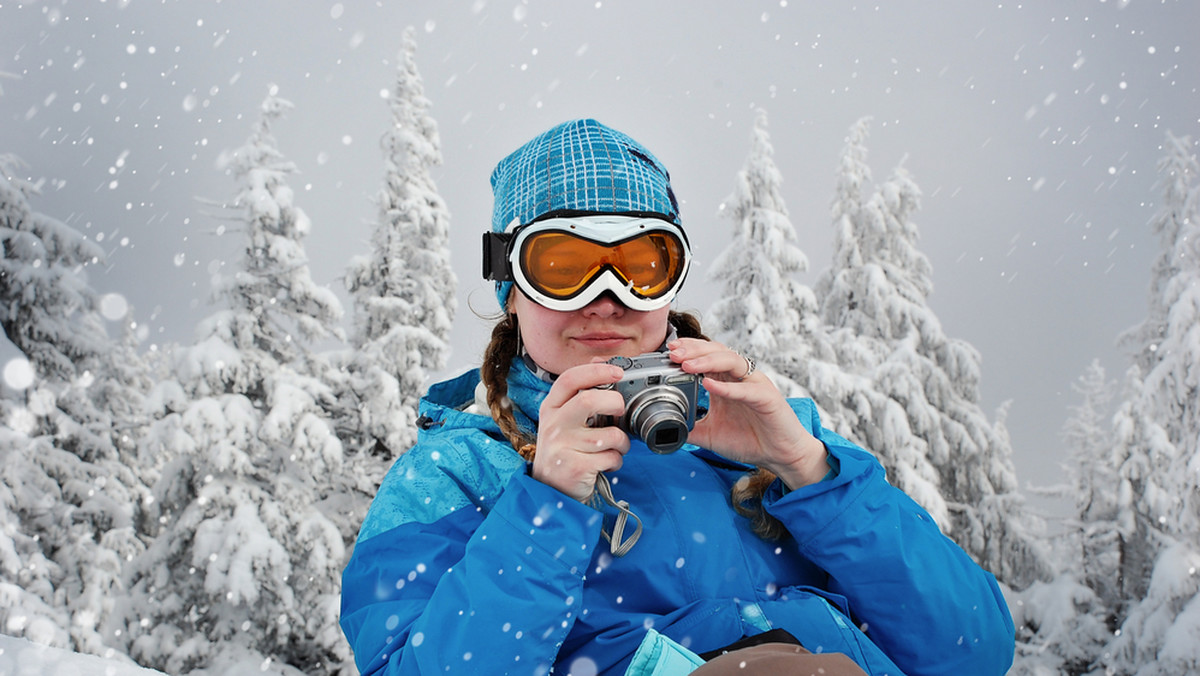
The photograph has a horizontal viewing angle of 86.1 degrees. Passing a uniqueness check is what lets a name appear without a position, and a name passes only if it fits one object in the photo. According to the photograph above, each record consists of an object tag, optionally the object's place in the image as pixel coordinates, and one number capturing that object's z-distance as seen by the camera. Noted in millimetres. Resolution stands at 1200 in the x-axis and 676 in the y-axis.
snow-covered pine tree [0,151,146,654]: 11445
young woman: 1771
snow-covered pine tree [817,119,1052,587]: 14109
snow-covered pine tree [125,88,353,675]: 9672
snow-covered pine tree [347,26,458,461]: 12430
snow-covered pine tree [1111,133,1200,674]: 10766
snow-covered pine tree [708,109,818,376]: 11594
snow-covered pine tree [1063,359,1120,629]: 13703
